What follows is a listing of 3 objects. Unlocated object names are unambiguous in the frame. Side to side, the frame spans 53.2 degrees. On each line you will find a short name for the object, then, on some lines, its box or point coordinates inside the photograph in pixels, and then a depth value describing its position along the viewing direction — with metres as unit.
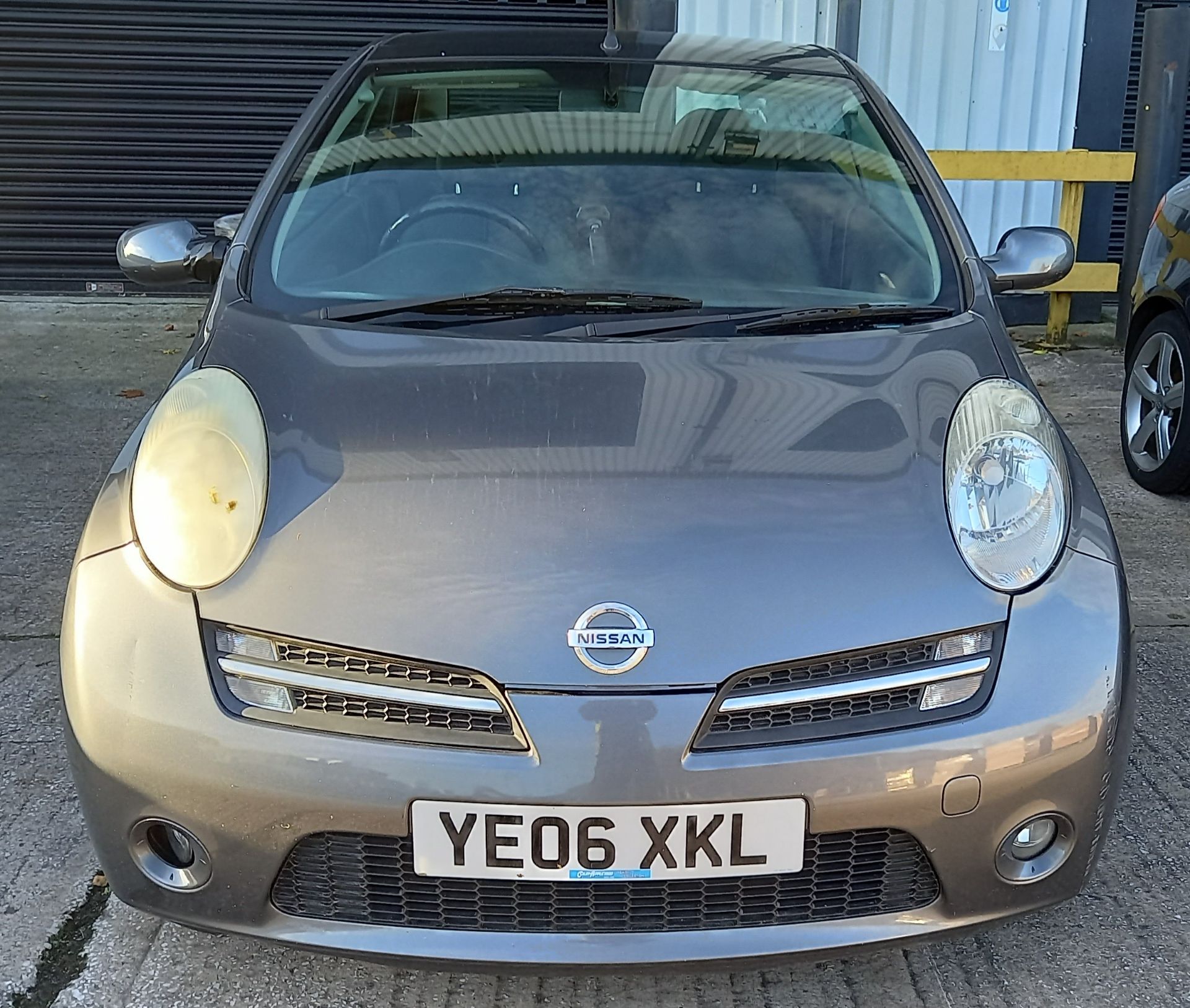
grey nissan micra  1.62
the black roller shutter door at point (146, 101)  6.91
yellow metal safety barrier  6.14
